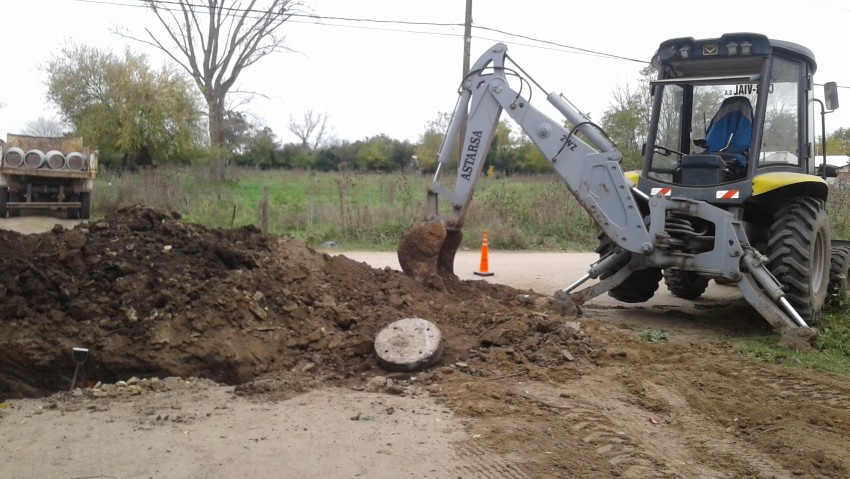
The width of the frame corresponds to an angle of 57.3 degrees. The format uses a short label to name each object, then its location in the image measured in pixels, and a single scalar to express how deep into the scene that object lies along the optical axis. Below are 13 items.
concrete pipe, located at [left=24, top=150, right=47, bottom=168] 18.64
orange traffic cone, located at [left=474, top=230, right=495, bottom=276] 13.95
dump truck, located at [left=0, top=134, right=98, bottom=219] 18.33
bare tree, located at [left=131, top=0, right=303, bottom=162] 39.44
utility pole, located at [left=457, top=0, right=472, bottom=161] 23.93
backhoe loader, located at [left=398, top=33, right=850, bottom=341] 8.48
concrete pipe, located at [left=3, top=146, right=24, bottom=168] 18.20
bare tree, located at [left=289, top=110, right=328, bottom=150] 76.80
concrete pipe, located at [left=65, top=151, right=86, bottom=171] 19.05
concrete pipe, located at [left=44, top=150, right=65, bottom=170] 18.88
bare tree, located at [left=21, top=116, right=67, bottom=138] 50.19
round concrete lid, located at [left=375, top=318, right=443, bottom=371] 6.48
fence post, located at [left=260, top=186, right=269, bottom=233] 17.54
